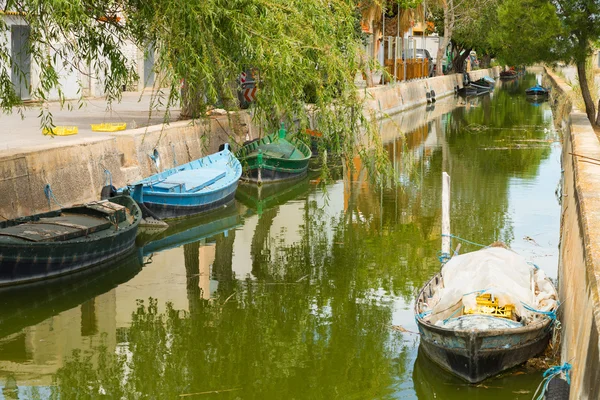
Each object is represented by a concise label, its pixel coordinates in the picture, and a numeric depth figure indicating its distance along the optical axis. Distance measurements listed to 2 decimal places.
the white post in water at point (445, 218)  12.26
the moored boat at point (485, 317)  9.01
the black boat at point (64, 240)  13.13
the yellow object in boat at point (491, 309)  9.43
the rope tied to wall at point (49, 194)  16.56
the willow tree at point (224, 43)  11.77
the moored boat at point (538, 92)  56.60
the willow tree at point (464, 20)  58.31
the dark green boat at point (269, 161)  23.47
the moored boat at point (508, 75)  91.19
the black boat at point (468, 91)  62.47
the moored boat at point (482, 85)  63.19
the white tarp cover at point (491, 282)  9.68
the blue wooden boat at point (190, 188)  18.09
